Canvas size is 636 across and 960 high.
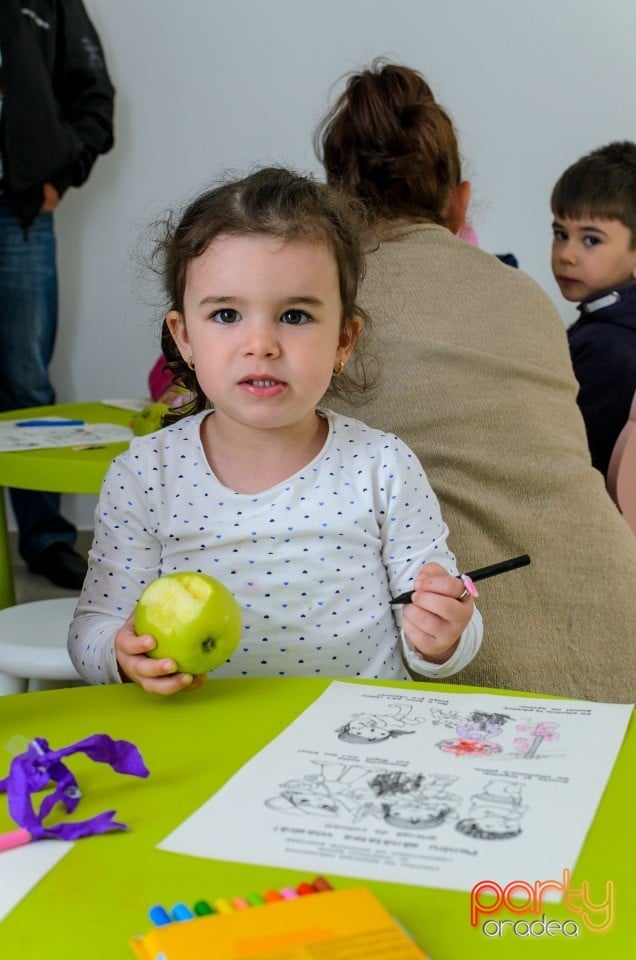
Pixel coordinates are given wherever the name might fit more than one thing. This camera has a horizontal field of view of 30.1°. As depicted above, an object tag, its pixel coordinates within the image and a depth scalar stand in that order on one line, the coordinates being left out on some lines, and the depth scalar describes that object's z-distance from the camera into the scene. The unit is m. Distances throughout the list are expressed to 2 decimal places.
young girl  1.26
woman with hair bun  1.64
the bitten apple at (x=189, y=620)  1.01
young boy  3.05
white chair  1.76
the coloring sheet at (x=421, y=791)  0.71
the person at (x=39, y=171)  3.88
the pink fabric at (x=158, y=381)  2.72
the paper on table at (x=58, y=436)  2.17
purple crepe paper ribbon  0.75
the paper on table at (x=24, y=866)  0.67
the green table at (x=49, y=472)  2.00
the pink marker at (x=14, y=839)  0.73
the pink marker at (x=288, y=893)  0.64
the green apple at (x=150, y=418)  2.20
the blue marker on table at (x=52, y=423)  2.45
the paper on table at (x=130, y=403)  2.69
